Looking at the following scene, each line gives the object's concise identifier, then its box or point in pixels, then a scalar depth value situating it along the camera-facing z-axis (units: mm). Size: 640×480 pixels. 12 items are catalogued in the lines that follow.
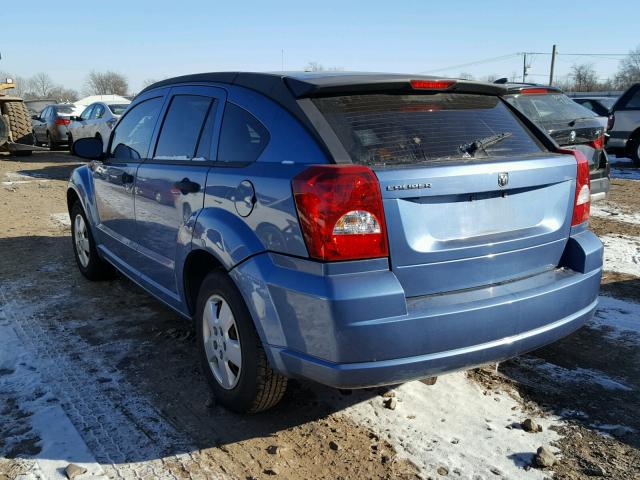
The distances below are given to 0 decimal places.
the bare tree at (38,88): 117312
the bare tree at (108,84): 103500
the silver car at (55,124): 19188
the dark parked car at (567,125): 7402
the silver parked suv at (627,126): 13047
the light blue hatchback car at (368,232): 2430
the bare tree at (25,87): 109781
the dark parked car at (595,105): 15182
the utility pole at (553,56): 56938
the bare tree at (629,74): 81625
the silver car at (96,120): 14992
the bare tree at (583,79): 81188
